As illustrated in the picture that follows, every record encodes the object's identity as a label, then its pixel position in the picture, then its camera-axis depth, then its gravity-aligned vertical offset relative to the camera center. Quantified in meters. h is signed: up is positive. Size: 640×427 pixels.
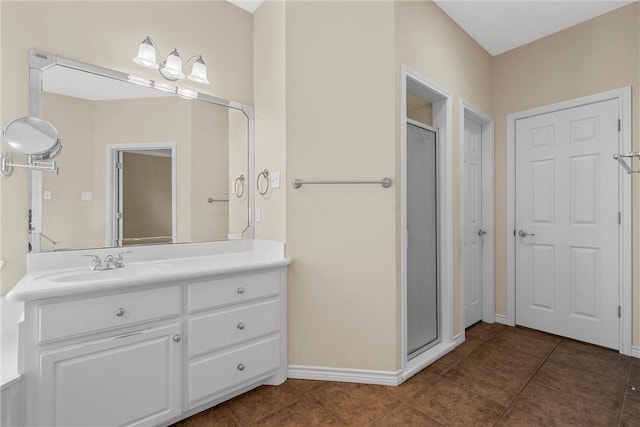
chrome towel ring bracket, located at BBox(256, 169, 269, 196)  2.29 +0.27
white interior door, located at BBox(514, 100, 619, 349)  2.54 -0.08
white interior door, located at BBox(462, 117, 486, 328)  3.00 -0.10
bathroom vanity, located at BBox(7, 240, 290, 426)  1.29 -0.59
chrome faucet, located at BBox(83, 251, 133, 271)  1.72 -0.27
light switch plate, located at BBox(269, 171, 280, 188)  2.19 +0.25
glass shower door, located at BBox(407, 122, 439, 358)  2.33 -0.20
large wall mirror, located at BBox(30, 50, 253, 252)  1.72 +0.33
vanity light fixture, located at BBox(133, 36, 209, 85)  1.92 +0.97
